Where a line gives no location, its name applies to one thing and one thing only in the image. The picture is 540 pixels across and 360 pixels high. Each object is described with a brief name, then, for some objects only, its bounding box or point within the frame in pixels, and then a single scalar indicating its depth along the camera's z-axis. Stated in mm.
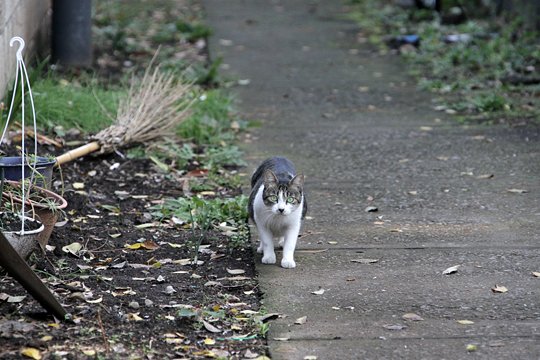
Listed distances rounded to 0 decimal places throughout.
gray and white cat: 10937
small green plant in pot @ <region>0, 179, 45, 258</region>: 9703
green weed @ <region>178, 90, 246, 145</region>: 16594
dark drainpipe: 20187
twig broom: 15328
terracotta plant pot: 10500
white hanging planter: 9695
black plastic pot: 11232
